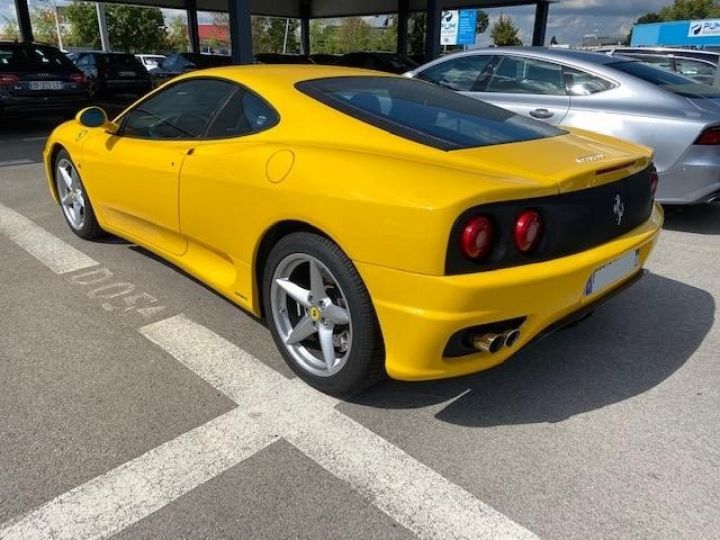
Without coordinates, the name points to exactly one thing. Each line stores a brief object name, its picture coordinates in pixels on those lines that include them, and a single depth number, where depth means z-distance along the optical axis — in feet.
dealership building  183.52
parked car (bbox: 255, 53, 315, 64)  59.16
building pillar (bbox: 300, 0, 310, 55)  94.48
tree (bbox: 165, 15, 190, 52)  220.02
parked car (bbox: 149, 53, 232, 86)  54.85
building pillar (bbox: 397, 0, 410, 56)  82.58
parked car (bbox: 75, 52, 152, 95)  49.98
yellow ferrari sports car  6.69
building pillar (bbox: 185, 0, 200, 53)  81.15
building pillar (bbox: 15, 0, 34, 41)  59.26
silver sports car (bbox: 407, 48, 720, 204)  15.21
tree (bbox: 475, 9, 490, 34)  275.08
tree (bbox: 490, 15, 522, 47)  261.65
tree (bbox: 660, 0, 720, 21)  276.82
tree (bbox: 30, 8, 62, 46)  210.18
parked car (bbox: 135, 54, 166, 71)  91.09
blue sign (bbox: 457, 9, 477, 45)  185.47
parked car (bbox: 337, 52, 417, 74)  58.90
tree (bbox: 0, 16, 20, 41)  207.03
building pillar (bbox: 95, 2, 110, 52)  106.01
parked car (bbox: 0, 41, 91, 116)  30.73
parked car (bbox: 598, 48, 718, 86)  32.19
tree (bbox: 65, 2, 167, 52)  180.24
